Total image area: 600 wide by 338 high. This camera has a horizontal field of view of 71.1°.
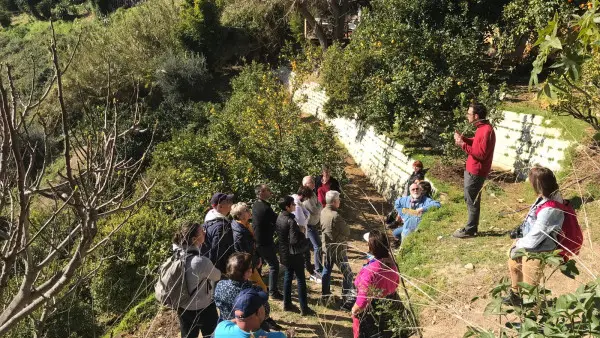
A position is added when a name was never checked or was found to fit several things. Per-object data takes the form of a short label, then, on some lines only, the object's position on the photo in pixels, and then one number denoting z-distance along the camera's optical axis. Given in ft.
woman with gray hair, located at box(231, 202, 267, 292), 15.31
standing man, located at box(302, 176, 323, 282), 19.24
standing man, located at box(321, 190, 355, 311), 17.06
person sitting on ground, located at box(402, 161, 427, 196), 24.18
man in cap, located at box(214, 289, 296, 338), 9.52
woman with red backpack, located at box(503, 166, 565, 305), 10.69
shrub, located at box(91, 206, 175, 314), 23.04
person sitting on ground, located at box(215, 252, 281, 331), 11.00
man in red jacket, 17.38
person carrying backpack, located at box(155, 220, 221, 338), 11.91
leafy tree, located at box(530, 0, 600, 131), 6.16
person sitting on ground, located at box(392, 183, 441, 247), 19.98
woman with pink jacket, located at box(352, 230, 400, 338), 11.16
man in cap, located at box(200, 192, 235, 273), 14.71
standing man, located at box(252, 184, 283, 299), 17.33
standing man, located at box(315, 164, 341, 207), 24.22
